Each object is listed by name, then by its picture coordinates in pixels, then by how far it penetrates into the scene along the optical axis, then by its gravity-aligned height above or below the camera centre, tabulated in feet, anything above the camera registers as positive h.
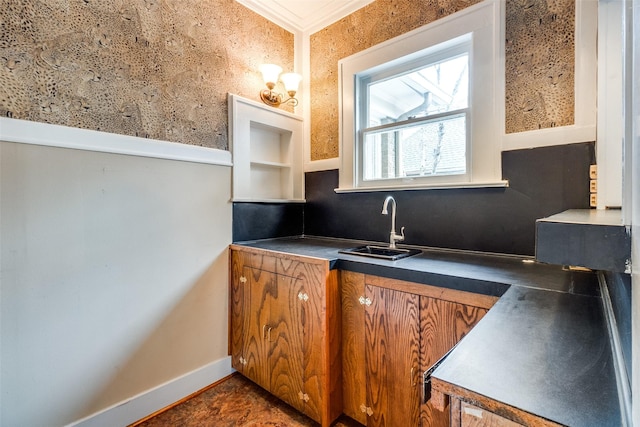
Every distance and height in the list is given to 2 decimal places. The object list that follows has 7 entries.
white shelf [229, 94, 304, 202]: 7.22 +1.63
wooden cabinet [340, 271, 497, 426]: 4.07 -2.04
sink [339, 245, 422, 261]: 5.50 -0.89
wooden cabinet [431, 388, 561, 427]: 1.61 -1.20
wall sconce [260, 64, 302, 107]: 7.65 +3.47
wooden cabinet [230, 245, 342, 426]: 5.10 -2.36
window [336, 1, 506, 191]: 5.66 +2.38
